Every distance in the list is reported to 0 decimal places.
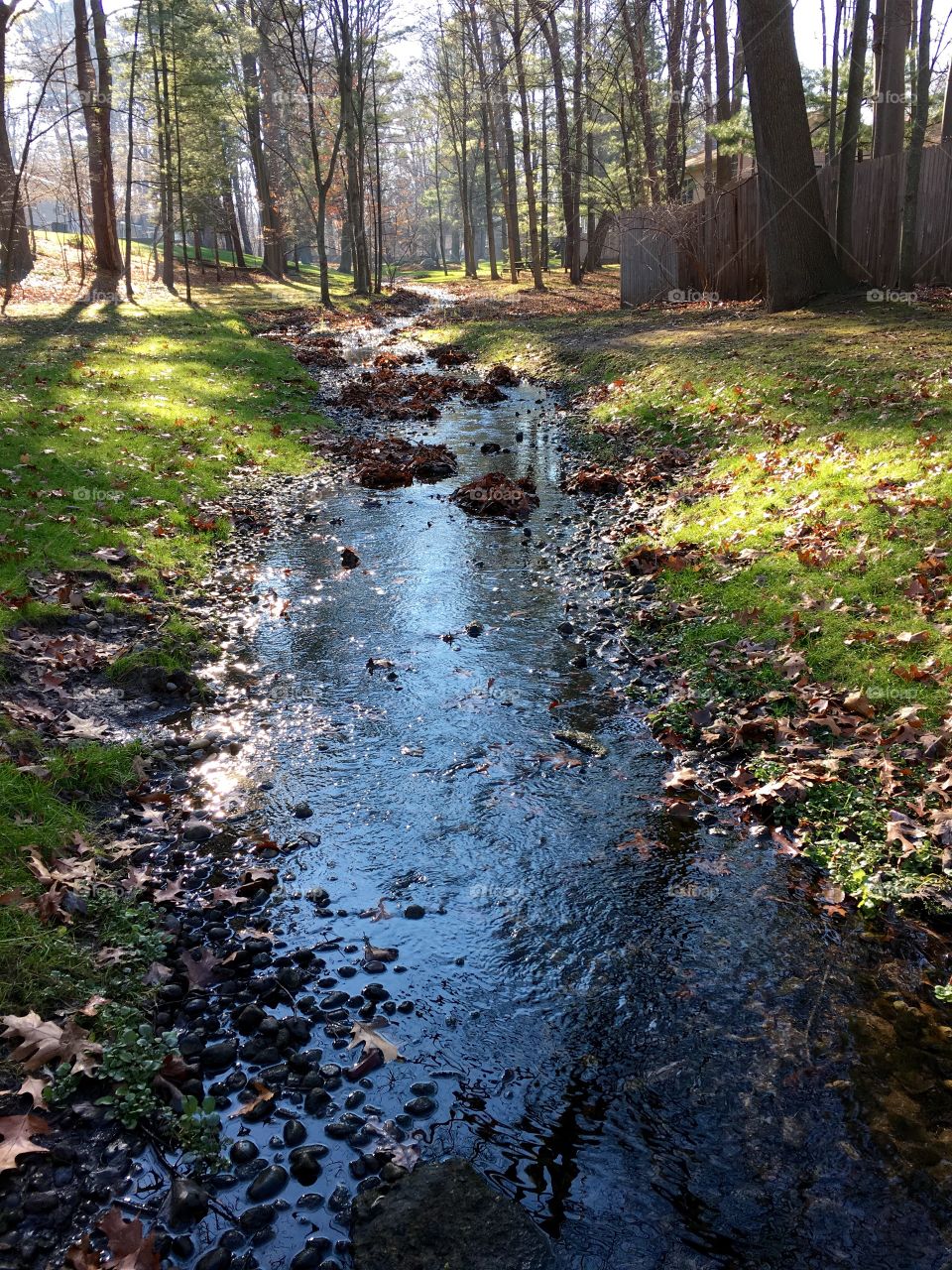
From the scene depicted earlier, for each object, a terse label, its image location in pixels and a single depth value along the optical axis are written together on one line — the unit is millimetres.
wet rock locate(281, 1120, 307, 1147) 2975
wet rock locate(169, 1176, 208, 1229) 2683
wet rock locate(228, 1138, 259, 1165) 2902
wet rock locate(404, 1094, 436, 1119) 3105
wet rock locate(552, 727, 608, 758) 5531
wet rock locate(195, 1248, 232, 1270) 2561
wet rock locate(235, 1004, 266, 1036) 3457
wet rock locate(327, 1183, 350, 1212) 2766
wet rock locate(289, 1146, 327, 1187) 2854
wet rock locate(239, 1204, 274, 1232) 2693
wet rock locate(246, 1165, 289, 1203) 2791
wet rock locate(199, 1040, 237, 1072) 3279
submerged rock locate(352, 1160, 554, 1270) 2594
